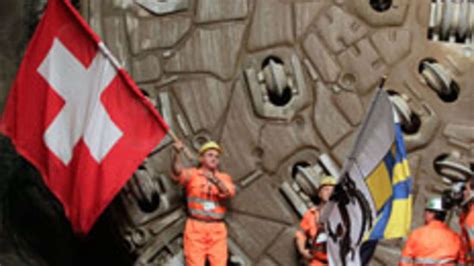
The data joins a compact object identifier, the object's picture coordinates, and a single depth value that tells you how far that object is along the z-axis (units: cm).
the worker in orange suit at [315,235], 1418
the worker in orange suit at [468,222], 1322
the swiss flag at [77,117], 1426
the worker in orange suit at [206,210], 1428
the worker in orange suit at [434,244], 1339
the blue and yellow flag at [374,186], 1283
